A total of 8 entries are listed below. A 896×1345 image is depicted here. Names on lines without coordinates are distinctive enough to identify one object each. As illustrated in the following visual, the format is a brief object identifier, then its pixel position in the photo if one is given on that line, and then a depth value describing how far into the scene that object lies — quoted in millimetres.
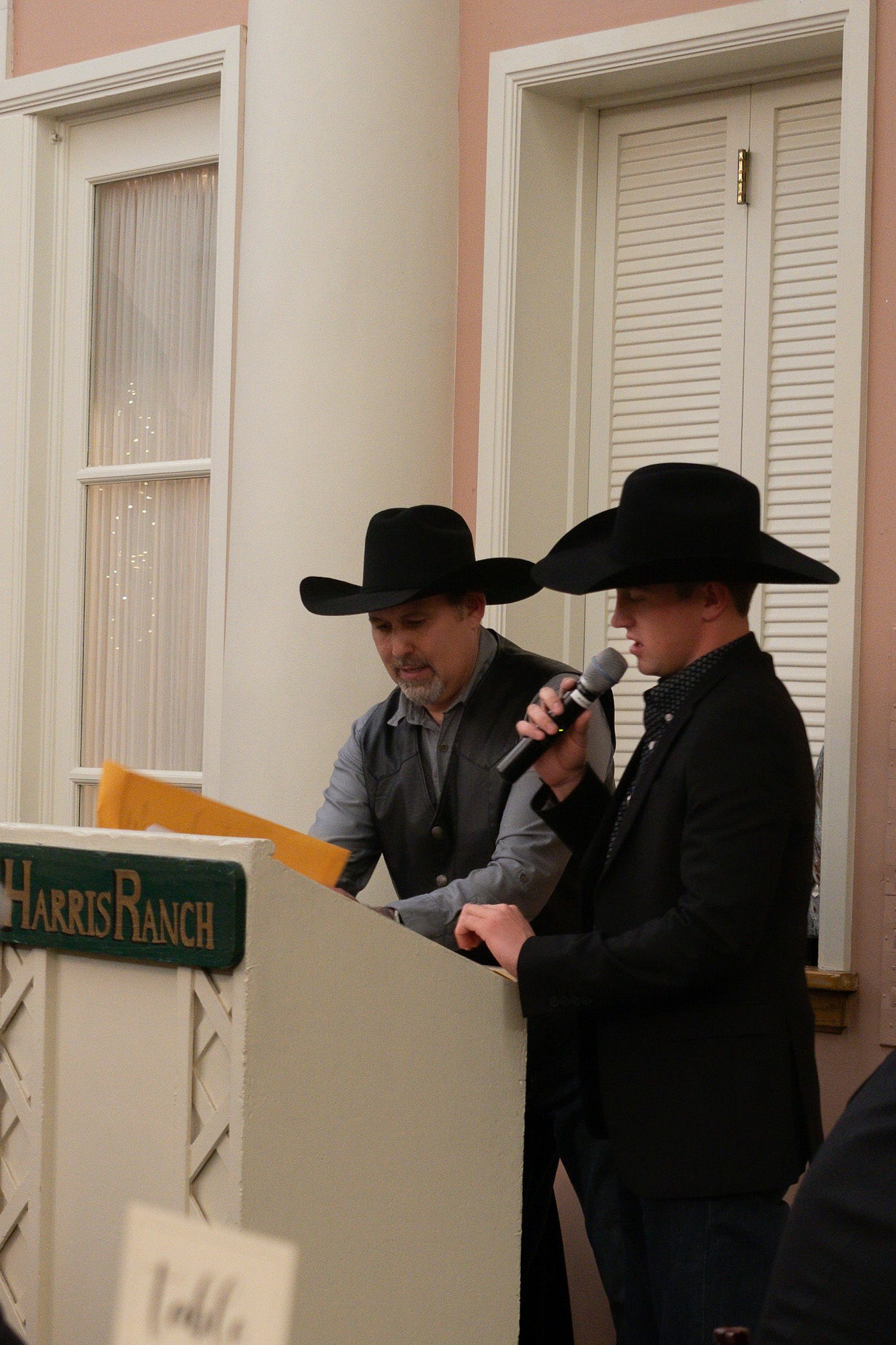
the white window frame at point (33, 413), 9117
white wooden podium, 3420
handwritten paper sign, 2443
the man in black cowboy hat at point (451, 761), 5461
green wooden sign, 3389
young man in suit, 4254
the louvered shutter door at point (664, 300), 7648
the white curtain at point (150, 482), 8906
